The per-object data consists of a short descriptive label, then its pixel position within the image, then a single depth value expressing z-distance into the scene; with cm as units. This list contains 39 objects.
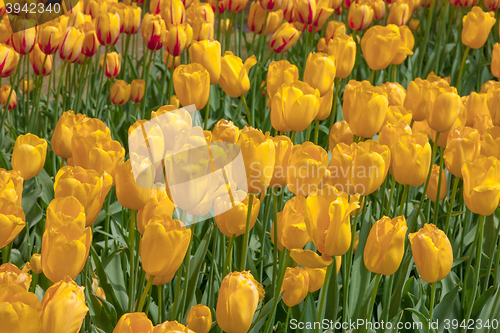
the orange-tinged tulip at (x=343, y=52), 223
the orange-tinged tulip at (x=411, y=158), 190
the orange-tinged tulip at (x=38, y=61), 288
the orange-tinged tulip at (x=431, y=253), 178
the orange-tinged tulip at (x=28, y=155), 189
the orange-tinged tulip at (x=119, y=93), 305
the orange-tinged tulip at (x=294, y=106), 195
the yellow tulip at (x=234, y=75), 214
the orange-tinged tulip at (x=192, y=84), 202
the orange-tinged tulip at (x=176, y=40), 263
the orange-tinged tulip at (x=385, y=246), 176
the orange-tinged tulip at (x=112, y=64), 304
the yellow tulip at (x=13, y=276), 166
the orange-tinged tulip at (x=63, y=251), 165
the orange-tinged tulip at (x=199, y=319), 174
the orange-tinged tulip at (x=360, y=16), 311
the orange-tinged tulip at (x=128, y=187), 174
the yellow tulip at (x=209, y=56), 212
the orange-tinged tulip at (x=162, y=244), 168
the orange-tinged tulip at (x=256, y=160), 177
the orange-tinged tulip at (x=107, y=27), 263
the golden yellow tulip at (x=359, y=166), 182
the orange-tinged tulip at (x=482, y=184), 182
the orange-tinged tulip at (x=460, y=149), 195
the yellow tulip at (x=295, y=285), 183
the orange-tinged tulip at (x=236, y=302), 169
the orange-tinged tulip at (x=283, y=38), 319
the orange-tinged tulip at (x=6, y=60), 236
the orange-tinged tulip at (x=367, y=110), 197
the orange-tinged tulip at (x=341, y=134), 212
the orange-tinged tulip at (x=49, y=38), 242
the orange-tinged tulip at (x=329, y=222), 173
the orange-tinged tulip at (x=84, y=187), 172
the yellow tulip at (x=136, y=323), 159
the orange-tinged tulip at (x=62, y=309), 157
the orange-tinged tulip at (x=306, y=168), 181
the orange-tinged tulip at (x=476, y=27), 254
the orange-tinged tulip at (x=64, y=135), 195
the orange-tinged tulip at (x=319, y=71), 210
